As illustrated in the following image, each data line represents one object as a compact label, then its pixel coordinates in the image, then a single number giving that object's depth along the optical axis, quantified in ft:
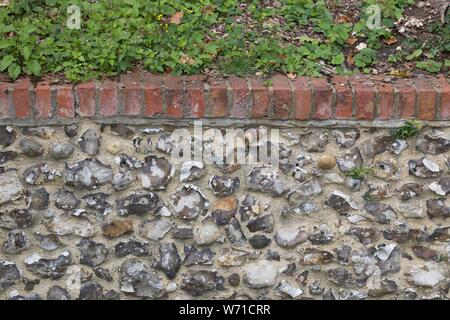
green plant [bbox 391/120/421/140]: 10.72
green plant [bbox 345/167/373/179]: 10.82
